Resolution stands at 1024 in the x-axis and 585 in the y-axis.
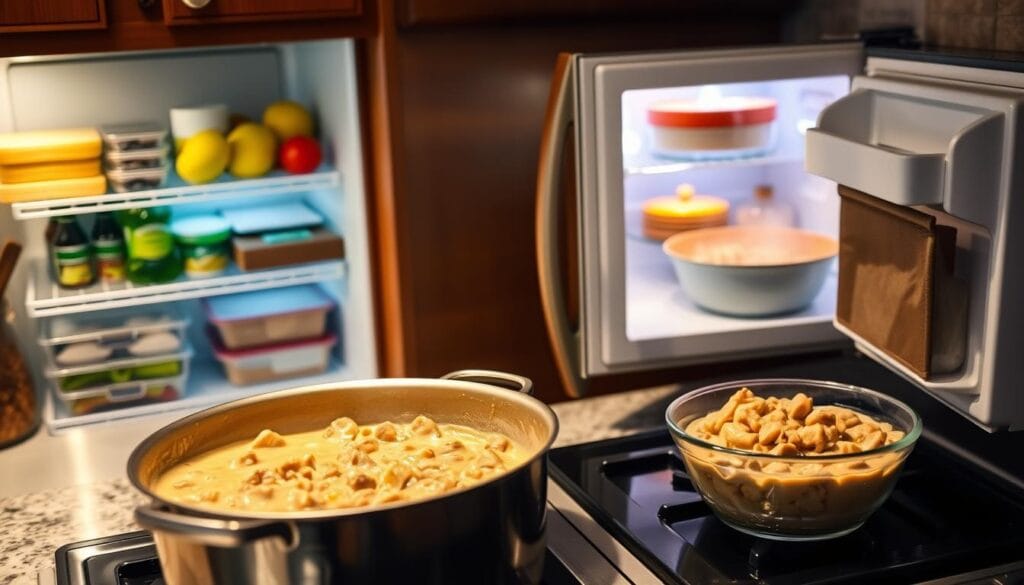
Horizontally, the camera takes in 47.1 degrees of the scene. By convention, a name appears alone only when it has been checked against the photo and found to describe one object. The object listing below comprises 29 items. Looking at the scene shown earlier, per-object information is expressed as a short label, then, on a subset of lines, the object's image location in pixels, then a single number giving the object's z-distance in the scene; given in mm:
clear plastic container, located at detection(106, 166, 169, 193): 1735
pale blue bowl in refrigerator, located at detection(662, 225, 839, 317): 1626
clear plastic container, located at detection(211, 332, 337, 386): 1911
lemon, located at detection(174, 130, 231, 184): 1788
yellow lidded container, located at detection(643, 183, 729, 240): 1744
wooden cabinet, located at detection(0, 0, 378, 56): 1418
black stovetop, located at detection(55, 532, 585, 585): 1186
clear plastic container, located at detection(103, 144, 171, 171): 1736
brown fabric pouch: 1217
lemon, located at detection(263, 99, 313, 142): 1886
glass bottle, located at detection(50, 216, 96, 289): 1796
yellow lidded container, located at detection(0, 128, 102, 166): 1645
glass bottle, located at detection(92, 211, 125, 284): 1828
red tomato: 1849
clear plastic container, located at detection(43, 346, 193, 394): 1816
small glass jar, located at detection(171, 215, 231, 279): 1854
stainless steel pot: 928
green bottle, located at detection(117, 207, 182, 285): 1835
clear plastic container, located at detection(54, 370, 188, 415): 1840
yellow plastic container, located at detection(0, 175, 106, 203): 1646
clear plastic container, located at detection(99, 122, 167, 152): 1737
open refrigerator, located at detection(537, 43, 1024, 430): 1168
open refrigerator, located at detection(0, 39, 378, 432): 1755
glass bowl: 1135
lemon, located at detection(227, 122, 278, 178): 1832
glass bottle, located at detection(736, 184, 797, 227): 1814
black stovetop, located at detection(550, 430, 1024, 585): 1145
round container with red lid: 1650
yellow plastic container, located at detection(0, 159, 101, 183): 1654
